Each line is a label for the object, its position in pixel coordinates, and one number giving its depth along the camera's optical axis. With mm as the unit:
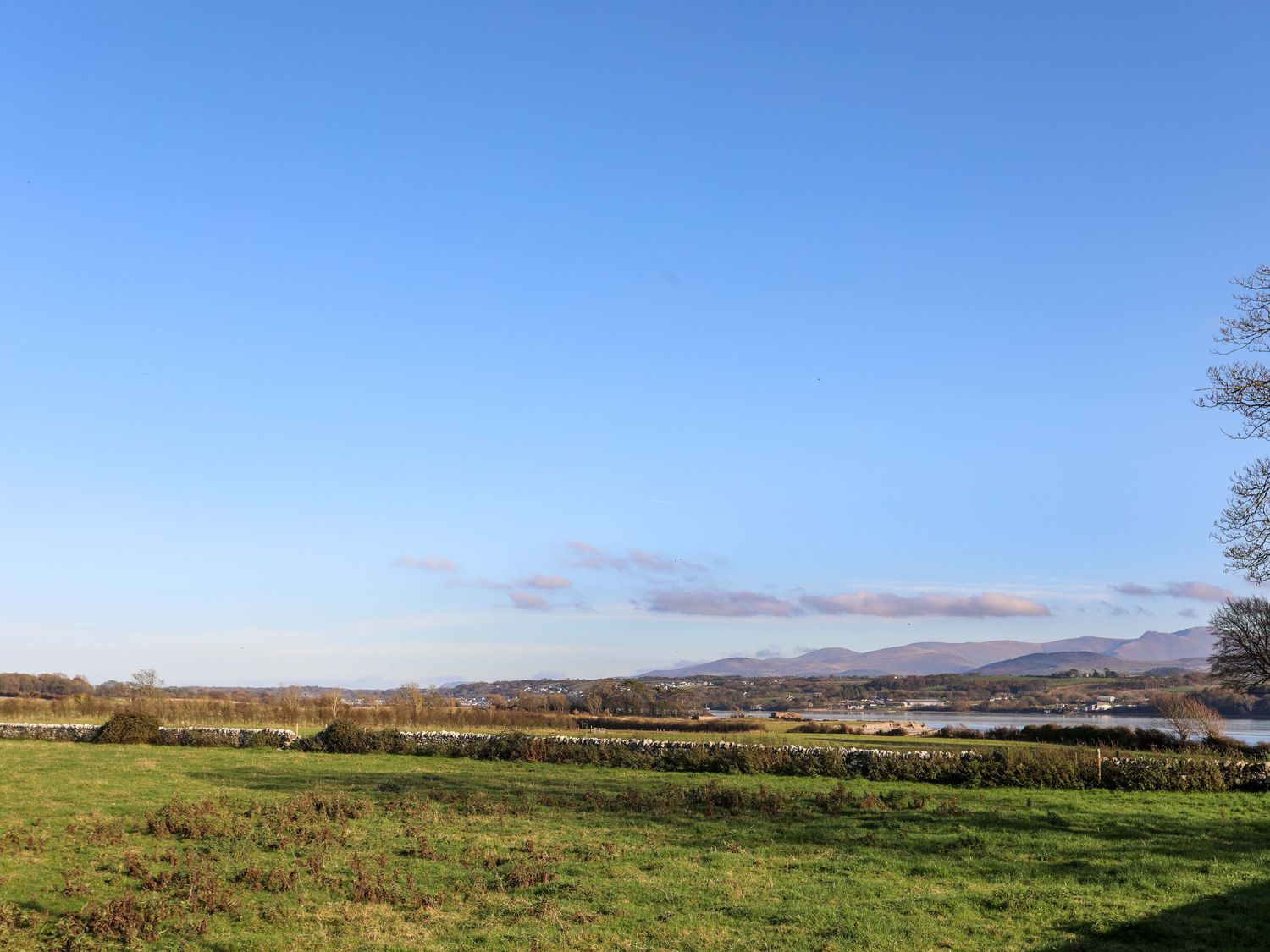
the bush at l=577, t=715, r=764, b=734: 58031
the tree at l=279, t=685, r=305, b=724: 58191
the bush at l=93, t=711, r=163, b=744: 39750
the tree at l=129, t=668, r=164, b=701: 80500
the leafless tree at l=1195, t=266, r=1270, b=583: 18203
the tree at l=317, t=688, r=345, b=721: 59656
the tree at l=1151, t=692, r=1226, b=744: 43500
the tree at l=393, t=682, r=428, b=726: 54756
